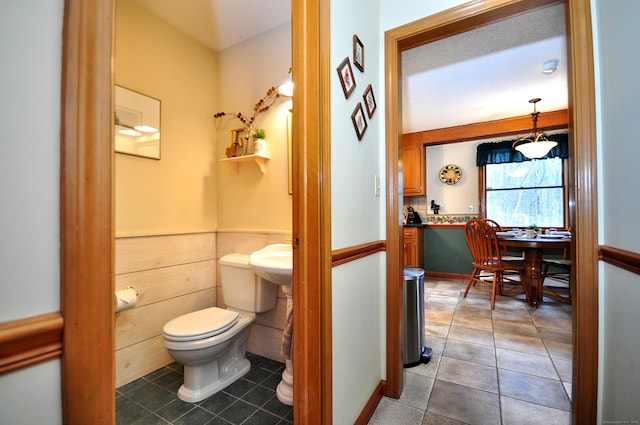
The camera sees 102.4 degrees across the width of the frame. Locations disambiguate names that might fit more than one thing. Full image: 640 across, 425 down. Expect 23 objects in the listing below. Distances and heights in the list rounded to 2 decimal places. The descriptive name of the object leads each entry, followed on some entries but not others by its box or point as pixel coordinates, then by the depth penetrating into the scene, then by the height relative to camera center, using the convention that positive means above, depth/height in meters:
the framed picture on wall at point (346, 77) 1.14 +0.63
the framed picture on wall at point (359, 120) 1.26 +0.48
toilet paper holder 1.57 -0.51
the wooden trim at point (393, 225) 1.52 -0.06
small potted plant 2.00 +0.57
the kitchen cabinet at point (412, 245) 4.29 -0.53
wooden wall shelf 2.02 +0.46
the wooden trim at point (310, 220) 0.97 -0.02
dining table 2.82 -0.53
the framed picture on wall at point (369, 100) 1.38 +0.63
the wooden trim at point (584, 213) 1.10 +0.00
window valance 3.93 +1.00
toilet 1.50 -0.72
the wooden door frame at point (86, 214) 0.39 +0.00
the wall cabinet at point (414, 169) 4.58 +0.81
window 4.09 +0.34
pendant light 3.15 +0.82
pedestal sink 1.42 -0.32
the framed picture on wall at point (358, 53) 1.26 +0.81
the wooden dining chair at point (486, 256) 3.05 -0.54
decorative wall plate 4.71 +0.74
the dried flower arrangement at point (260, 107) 2.00 +0.89
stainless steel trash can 1.83 -0.76
